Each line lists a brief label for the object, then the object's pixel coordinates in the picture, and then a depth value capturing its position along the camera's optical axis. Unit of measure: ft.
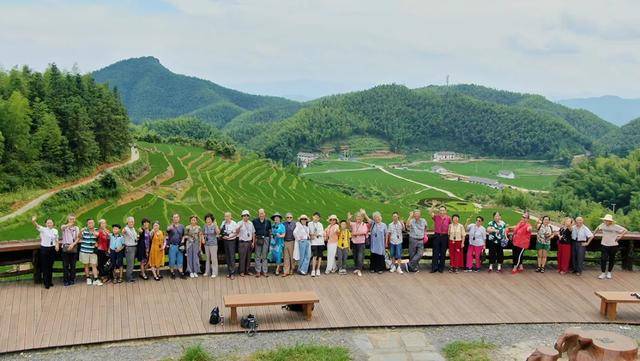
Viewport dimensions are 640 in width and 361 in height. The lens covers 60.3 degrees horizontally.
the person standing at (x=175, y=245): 31.22
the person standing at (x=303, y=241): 32.73
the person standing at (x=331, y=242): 33.39
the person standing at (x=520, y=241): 34.22
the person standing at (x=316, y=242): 32.73
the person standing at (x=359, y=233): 33.19
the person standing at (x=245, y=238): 31.99
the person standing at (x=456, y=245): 34.35
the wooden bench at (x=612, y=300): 27.58
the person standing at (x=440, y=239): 33.83
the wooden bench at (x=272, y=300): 25.76
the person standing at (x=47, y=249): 28.94
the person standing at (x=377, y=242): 33.30
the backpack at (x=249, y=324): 25.27
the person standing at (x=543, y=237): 34.40
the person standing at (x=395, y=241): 33.50
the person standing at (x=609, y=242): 34.19
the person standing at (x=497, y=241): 34.42
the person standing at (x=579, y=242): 34.19
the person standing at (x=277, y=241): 32.65
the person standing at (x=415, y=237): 33.94
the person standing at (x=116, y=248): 30.07
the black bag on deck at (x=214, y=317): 25.72
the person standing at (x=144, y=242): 30.96
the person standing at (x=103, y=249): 30.04
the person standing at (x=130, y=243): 30.37
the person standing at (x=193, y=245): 31.50
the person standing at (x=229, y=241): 32.09
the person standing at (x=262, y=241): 32.24
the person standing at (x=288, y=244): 32.86
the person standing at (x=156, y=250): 31.14
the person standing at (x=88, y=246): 29.76
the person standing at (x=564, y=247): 34.65
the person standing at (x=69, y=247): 29.43
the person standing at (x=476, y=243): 34.04
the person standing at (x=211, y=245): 31.57
